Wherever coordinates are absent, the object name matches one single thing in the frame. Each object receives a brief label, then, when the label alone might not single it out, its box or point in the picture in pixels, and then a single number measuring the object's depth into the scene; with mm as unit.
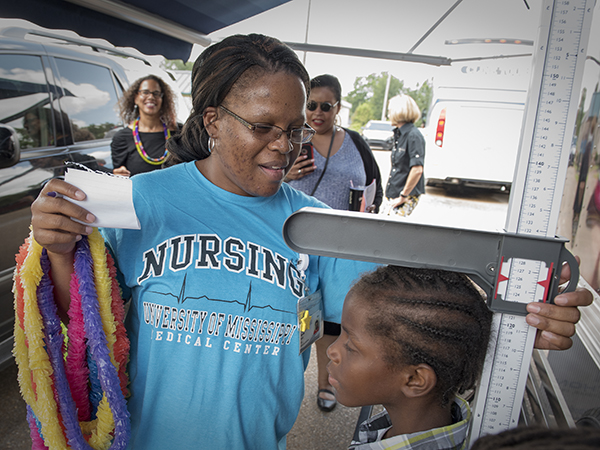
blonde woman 4812
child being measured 1186
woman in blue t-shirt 1183
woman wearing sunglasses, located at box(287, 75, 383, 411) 2945
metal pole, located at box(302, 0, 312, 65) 4005
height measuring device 959
